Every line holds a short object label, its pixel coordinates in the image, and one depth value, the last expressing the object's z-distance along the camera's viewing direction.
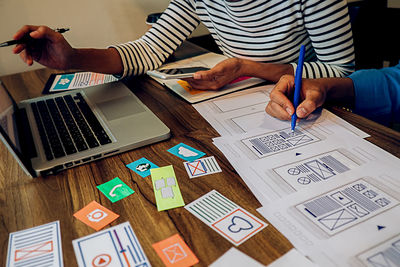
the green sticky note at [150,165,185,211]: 0.51
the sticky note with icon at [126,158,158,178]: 0.59
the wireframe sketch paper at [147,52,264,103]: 0.87
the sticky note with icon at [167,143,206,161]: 0.63
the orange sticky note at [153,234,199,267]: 0.41
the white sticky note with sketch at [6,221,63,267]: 0.42
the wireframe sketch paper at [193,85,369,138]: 0.71
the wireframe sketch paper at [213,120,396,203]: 0.53
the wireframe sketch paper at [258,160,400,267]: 0.40
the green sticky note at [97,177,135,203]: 0.53
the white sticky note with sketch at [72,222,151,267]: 0.41
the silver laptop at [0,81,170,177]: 0.60
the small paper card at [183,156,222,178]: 0.58
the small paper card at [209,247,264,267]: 0.40
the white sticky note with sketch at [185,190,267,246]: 0.44
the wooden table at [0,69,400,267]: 0.43
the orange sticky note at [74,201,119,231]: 0.48
